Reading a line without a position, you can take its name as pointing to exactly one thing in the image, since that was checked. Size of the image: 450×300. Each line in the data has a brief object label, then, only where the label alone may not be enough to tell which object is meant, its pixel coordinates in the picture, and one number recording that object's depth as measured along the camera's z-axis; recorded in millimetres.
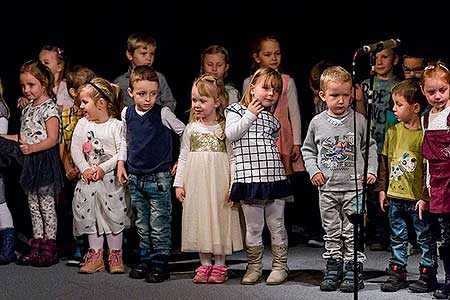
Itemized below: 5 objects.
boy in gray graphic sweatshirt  8718
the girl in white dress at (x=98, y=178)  9497
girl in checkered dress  8726
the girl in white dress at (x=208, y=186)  8976
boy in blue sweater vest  9240
